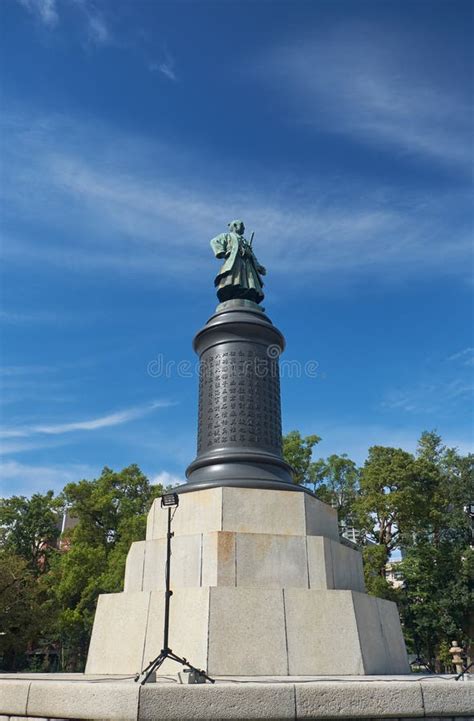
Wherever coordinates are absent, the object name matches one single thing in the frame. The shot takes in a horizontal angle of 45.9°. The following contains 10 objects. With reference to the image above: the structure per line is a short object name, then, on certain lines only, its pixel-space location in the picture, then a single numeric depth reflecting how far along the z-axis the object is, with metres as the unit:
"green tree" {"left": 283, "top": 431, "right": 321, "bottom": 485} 32.38
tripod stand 6.08
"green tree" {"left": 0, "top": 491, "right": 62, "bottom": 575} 41.34
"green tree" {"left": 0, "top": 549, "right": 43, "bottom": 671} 28.95
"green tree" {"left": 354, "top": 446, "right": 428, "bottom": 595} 30.72
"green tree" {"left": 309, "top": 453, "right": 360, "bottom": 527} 33.81
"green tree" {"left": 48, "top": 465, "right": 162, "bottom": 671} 30.27
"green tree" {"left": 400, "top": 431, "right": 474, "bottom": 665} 32.41
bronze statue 14.54
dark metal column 11.89
